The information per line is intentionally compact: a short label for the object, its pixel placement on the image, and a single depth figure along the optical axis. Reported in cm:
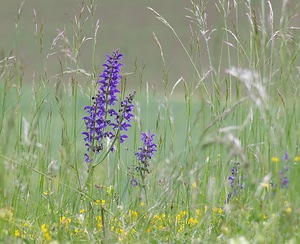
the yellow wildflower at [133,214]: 592
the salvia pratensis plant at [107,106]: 608
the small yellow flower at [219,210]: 563
